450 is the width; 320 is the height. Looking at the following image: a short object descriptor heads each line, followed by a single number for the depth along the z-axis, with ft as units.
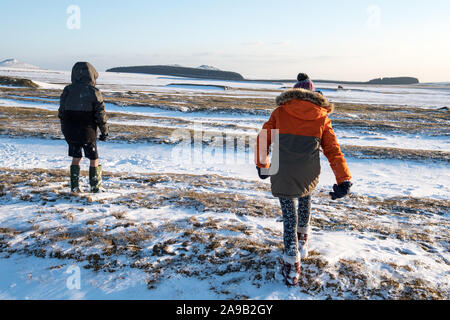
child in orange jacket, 10.16
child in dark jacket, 16.83
